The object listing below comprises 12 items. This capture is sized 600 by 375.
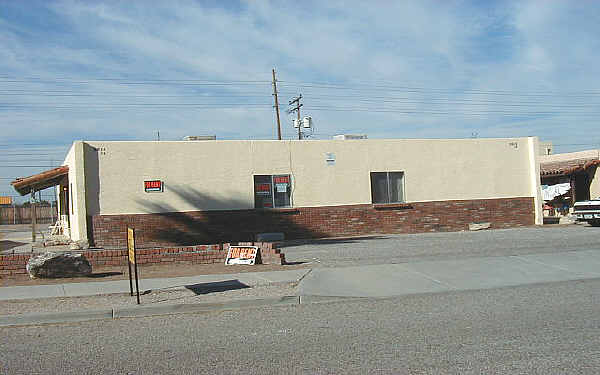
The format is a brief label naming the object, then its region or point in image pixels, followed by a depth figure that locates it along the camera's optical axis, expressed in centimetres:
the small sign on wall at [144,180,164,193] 2288
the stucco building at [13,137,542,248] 2255
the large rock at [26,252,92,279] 1304
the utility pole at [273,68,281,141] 4000
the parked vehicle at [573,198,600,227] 2575
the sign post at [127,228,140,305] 1028
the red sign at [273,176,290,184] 2448
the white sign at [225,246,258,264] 1511
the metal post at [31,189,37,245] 2151
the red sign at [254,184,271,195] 2433
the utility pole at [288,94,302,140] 4266
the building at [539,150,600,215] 3100
